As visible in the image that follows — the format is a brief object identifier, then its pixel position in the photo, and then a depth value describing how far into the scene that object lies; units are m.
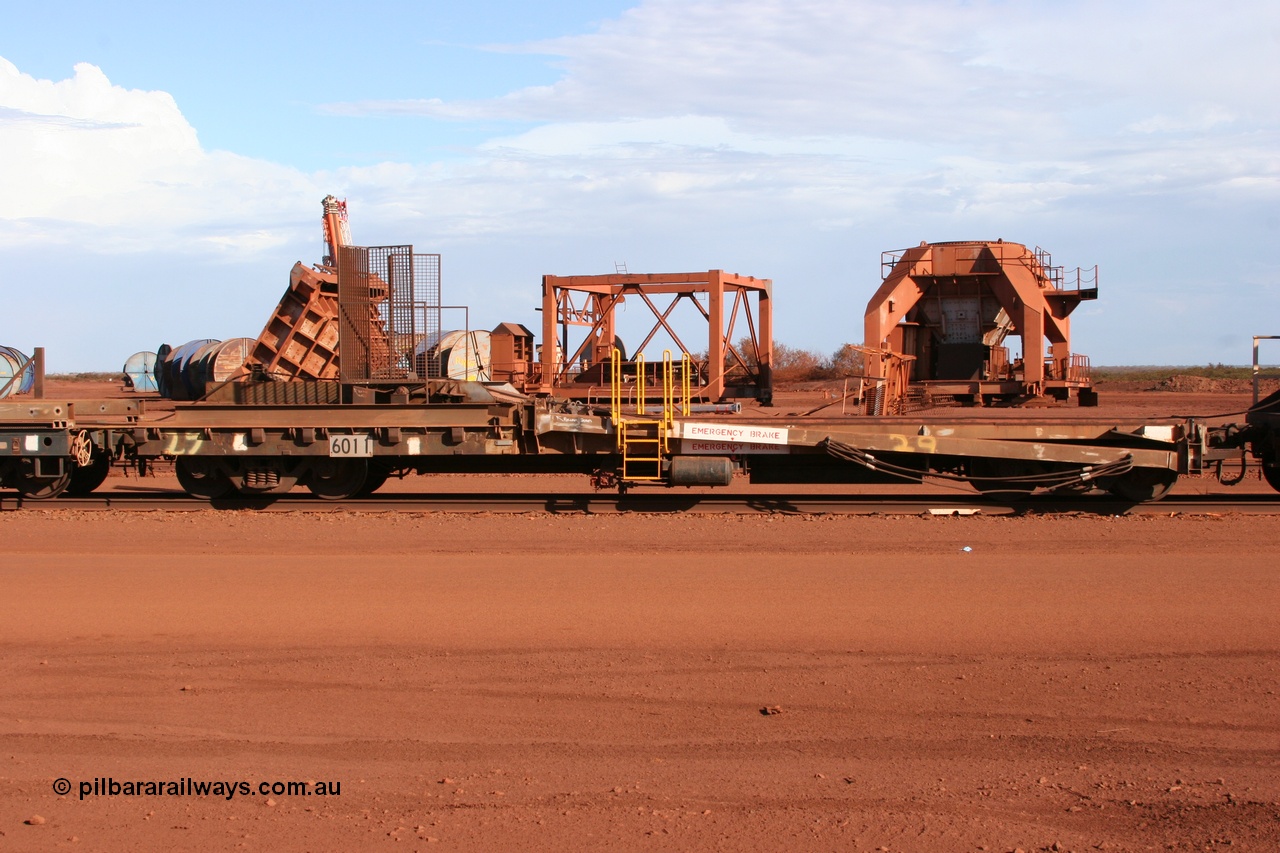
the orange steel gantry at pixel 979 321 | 32.47
